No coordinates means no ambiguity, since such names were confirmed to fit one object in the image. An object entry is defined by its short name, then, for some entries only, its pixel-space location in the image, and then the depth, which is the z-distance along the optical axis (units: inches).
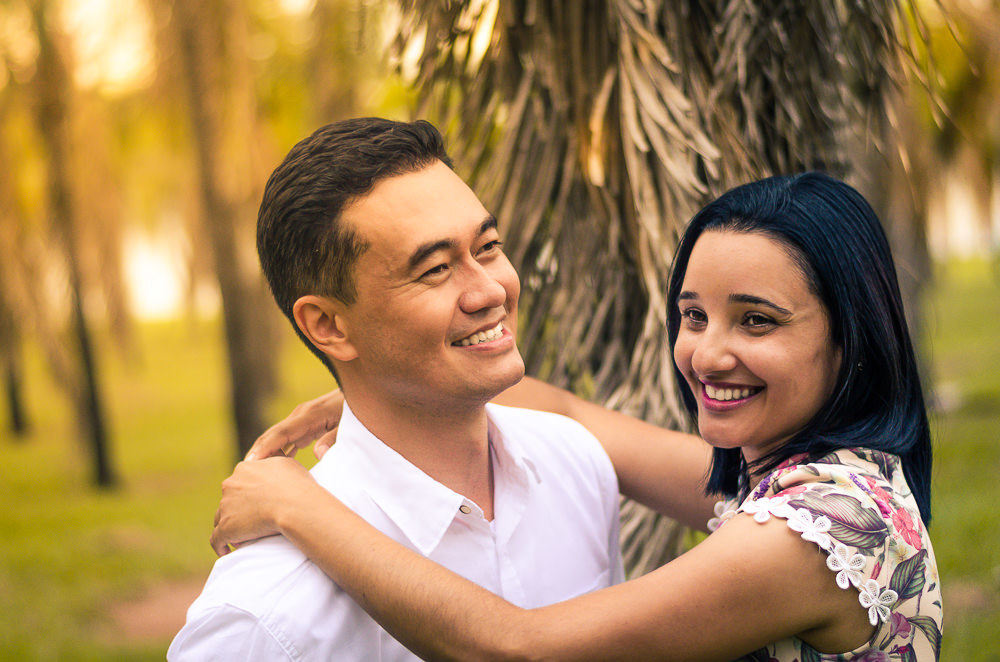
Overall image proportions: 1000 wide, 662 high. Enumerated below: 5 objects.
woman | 63.1
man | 74.4
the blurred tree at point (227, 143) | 289.7
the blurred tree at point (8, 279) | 382.6
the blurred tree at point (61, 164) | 373.7
